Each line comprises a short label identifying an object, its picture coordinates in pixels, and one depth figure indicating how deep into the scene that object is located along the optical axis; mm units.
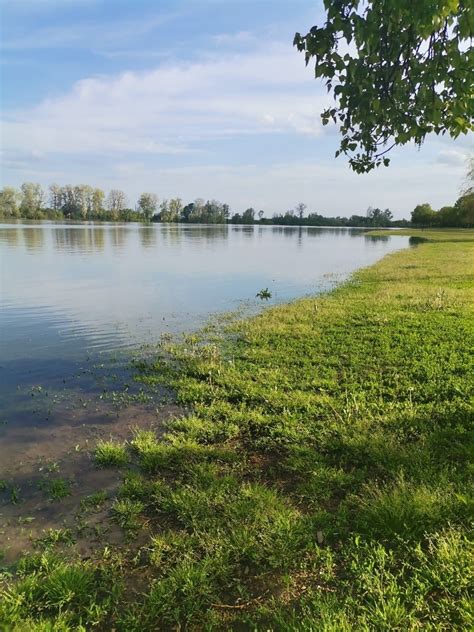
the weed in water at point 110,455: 5949
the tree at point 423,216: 141025
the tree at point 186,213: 188750
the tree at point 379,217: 189688
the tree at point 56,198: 156375
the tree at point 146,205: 179375
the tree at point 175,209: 182875
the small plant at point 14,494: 5141
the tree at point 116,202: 169450
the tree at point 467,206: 71938
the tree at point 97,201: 162625
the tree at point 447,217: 122594
